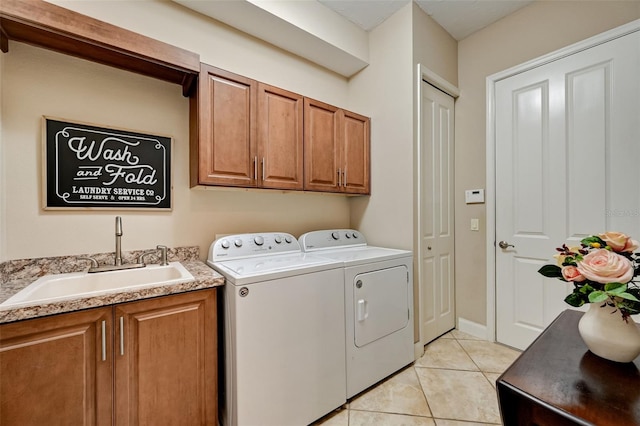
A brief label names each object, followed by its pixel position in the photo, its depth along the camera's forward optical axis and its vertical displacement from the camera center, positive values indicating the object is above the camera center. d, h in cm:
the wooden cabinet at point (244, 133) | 169 +54
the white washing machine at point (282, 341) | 134 -71
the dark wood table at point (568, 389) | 66 -50
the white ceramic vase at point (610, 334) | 83 -40
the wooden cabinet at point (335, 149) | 216 +54
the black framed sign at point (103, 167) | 152 +28
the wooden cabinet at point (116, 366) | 100 -66
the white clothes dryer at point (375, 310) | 174 -70
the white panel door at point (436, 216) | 238 -5
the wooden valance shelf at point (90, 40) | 124 +91
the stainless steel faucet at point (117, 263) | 156 -30
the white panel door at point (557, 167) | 183 +33
